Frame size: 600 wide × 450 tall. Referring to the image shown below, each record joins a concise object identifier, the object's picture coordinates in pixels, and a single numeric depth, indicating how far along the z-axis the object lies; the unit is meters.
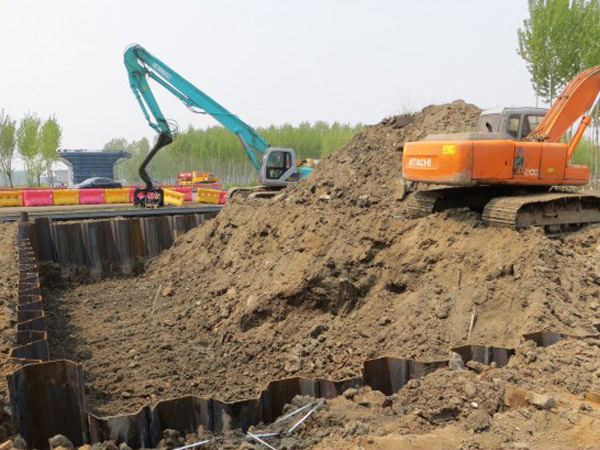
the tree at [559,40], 20.20
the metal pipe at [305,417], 4.26
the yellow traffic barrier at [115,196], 28.17
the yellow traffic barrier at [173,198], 24.50
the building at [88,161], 53.47
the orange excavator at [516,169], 7.80
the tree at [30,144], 47.12
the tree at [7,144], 45.22
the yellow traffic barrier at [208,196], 26.86
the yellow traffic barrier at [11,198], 26.81
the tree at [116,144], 100.06
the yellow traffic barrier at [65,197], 27.14
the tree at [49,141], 49.62
